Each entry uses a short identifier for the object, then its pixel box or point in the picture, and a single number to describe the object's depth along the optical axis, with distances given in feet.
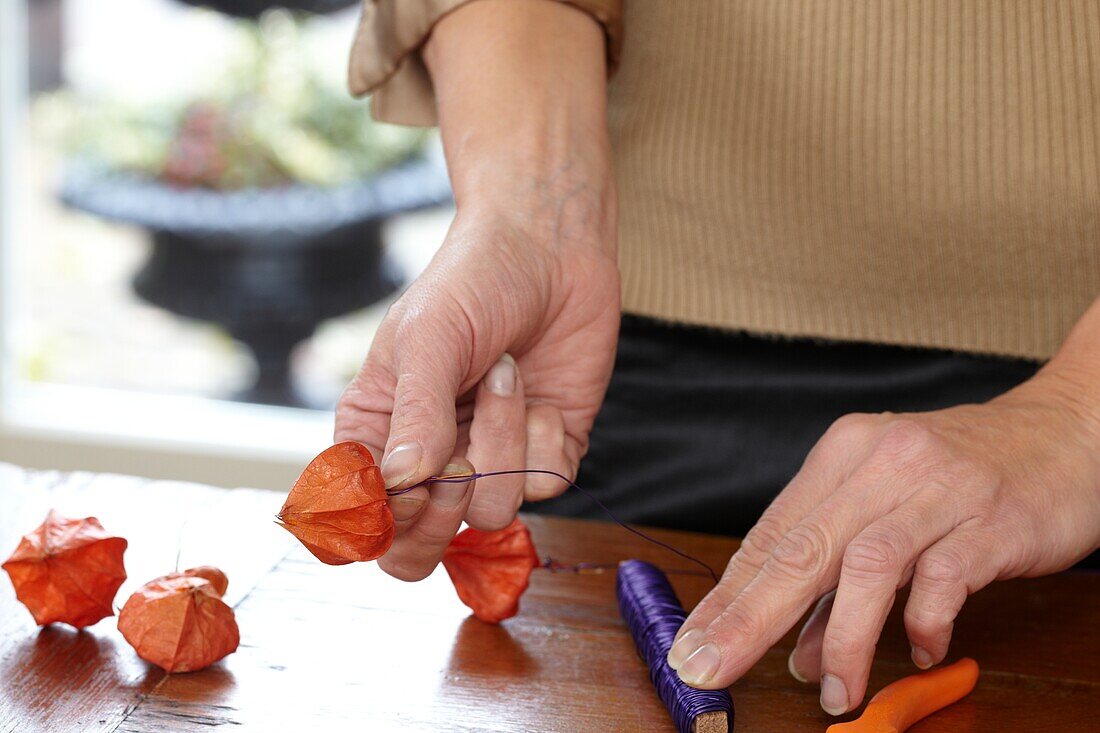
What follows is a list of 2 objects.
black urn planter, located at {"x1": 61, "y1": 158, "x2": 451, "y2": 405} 7.99
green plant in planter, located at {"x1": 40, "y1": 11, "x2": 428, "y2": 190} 7.92
